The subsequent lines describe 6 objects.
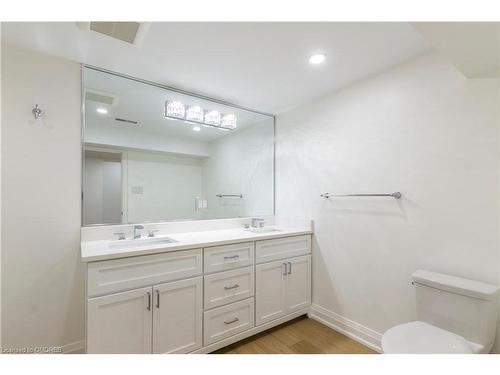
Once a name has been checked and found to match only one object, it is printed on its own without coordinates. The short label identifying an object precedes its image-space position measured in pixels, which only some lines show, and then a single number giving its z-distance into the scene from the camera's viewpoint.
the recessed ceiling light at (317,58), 1.63
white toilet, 1.17
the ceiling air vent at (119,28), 1.35
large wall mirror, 1.87
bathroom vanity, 1.36
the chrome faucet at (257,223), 2.57
